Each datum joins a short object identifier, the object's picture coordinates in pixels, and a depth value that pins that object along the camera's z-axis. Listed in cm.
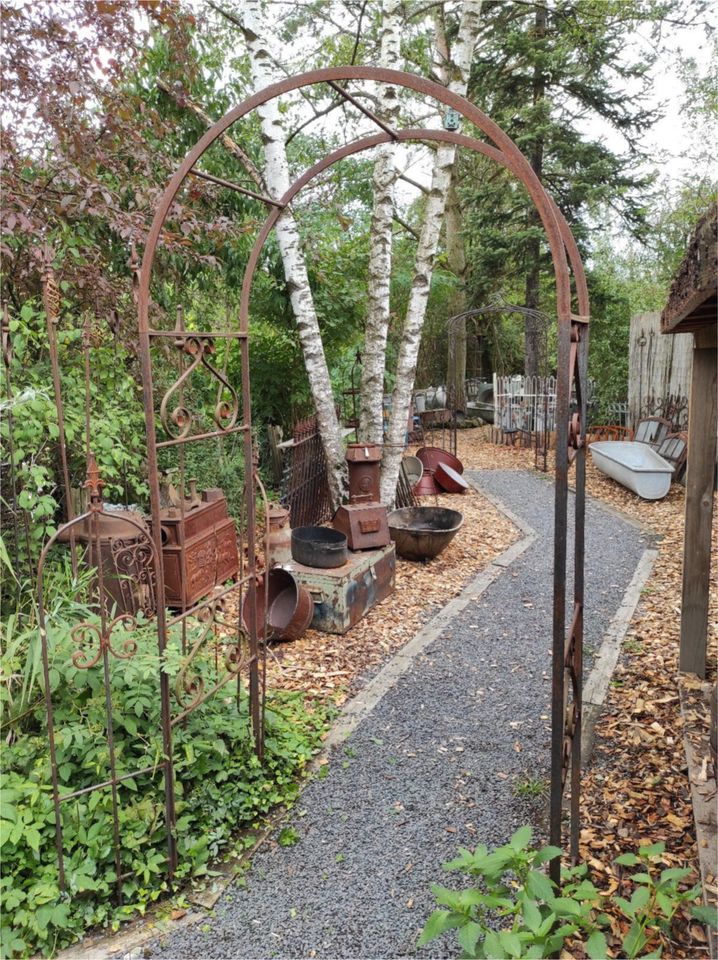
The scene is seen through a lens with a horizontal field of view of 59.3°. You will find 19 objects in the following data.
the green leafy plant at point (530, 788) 271
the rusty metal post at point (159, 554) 218
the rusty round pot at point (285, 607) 418
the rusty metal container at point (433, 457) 915
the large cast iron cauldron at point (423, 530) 578
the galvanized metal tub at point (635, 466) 816
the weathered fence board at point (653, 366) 971
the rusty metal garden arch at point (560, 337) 179
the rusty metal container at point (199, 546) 438
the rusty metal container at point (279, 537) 495
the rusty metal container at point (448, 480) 881
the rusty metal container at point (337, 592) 441
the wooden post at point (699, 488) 318
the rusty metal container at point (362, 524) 491
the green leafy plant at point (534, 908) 152
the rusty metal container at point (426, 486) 845
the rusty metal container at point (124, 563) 365
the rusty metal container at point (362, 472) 535
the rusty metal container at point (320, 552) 449
